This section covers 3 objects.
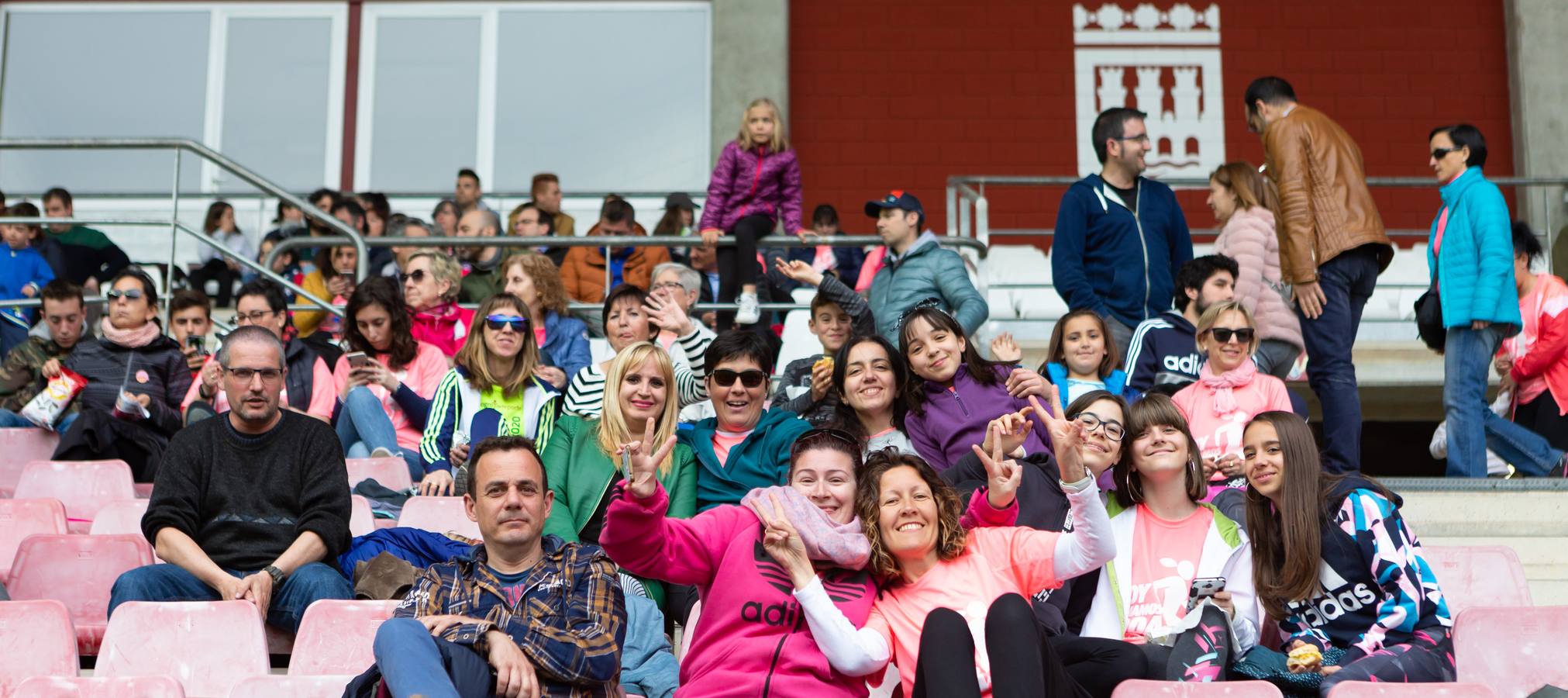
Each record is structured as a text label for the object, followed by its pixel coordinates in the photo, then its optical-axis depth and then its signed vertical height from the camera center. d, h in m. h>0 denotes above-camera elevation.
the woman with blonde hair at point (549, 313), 6.92 +0.62
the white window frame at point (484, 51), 11.85 +2.96
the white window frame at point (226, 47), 11.90 +3.02
